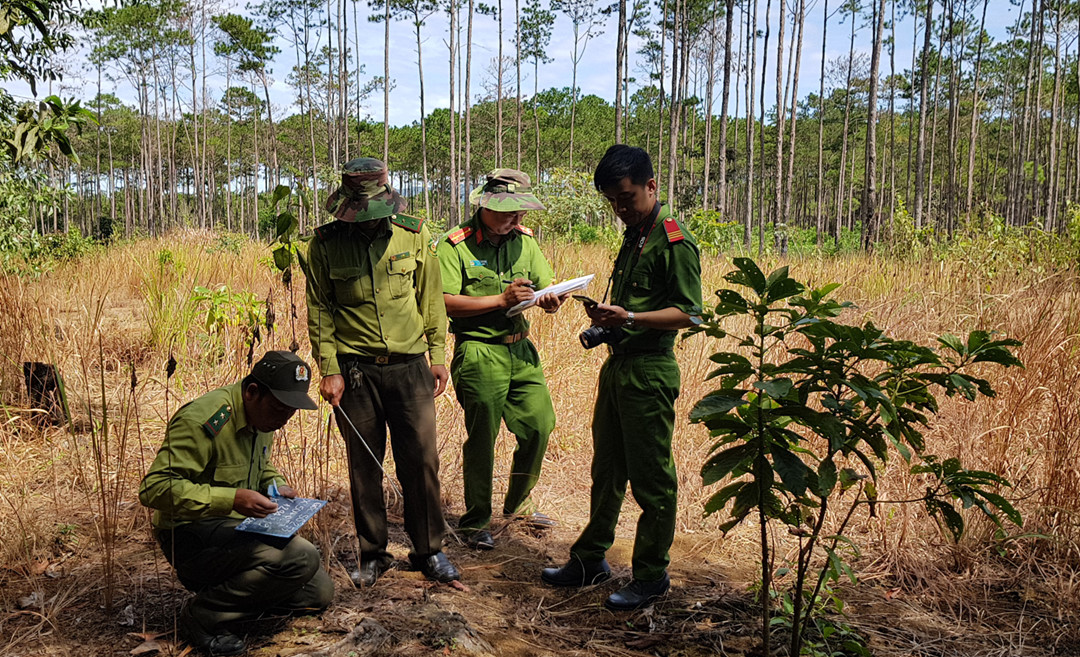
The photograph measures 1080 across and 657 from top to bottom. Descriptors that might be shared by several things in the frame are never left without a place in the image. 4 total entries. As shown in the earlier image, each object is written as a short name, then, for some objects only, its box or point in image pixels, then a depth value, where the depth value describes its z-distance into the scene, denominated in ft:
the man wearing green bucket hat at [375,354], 9.29
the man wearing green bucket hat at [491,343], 11.02
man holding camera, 8.82
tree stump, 13.62
